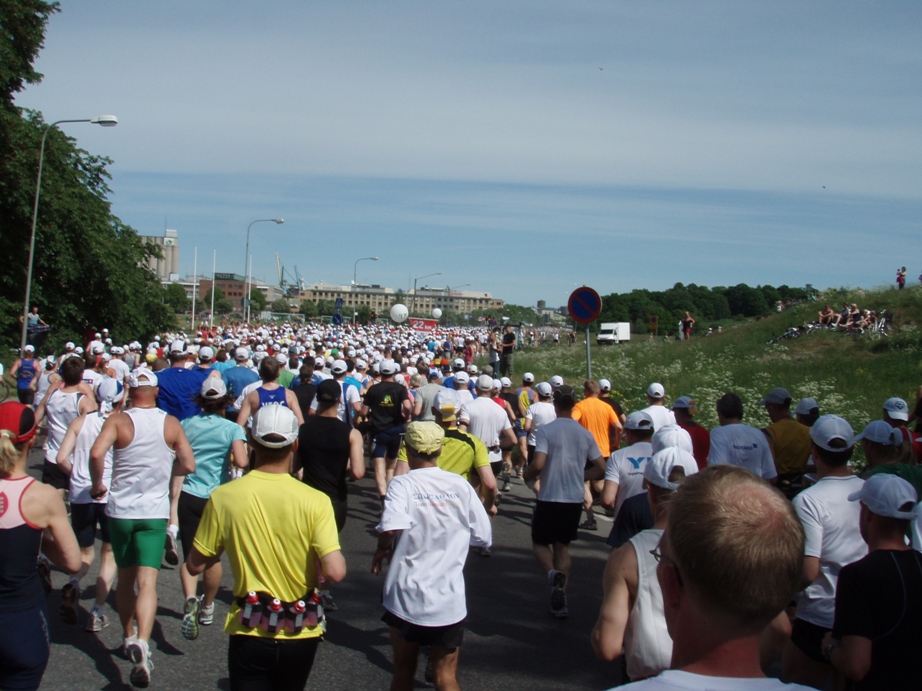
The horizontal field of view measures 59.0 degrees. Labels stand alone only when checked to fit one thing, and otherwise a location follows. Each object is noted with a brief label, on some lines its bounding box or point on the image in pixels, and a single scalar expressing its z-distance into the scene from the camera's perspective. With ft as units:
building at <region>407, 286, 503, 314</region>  639.76
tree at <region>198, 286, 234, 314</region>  404.98
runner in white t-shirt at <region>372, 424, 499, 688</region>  14.10
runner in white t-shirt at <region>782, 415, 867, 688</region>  14.16
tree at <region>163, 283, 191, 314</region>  128.98
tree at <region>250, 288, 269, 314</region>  442.91
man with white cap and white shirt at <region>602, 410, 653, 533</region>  18.06
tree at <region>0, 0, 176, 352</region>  94.48
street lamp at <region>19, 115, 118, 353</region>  77.97
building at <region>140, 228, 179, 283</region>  574.07
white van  223.30
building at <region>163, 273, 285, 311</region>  573.74
